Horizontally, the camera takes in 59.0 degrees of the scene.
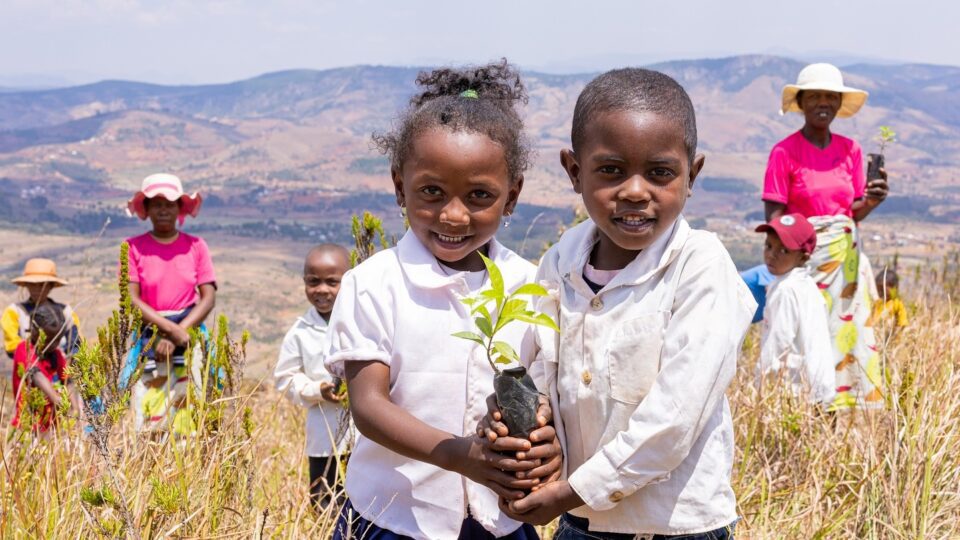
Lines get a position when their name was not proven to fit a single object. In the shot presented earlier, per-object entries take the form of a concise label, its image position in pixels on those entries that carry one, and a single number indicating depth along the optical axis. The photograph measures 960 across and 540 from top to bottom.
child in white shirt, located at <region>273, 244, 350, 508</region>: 3.28
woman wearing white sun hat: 4.09
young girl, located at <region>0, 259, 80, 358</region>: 5.12
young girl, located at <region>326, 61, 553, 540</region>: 1.67
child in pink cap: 3.60
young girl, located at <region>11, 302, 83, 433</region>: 4.55
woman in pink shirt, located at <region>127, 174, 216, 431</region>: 4.44
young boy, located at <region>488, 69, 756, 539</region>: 1.47
